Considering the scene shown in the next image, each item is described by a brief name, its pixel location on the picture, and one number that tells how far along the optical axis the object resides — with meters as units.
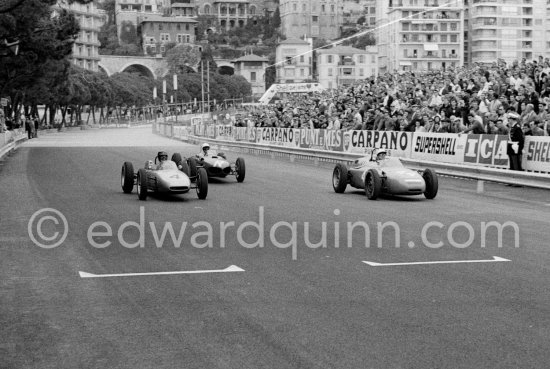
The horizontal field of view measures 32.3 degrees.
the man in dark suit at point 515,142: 24.23
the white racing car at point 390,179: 20.28
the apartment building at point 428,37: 145.88
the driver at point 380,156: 21.32
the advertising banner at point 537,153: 23.92
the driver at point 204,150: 24.92
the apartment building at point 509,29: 152.00
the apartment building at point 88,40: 186.88
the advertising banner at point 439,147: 27.81
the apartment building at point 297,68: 189.38
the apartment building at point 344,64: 177.75
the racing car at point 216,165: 24.83
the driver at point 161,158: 20.82
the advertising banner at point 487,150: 25.55
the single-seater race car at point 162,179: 19.83
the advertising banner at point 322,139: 36.59
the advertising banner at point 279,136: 41.50
